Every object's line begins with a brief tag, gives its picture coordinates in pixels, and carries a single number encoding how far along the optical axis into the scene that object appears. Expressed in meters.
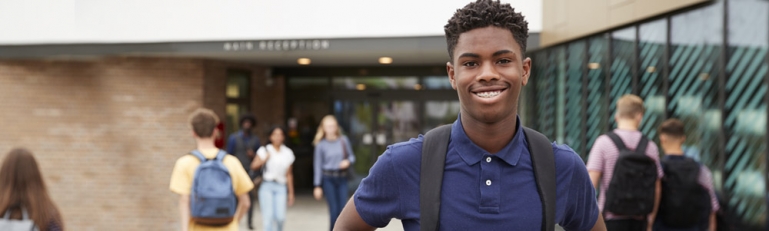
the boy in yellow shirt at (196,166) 5.66
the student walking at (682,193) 5.66
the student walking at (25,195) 4.56
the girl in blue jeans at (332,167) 9.71
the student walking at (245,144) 11.13
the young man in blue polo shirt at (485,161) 2.00
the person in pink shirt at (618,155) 5.68
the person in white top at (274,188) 9.14
